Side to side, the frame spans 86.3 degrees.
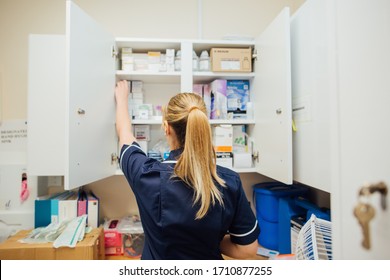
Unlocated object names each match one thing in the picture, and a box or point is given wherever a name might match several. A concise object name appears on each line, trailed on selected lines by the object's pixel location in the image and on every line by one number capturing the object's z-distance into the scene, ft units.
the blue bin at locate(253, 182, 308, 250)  4.07
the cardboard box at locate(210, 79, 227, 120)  4.19
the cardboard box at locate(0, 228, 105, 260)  3.35
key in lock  1.46
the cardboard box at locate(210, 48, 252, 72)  4.09
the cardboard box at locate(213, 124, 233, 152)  4.07
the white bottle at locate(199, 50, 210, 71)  4.25
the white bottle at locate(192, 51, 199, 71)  4.20
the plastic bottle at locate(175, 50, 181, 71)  4.19
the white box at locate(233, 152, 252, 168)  4.15
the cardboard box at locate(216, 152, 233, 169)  4.08
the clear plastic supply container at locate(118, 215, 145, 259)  4.09
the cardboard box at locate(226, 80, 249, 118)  4.34
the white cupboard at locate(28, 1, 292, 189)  2.98
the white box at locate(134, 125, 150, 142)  4.35
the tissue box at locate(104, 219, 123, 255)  4.09
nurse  2.11
